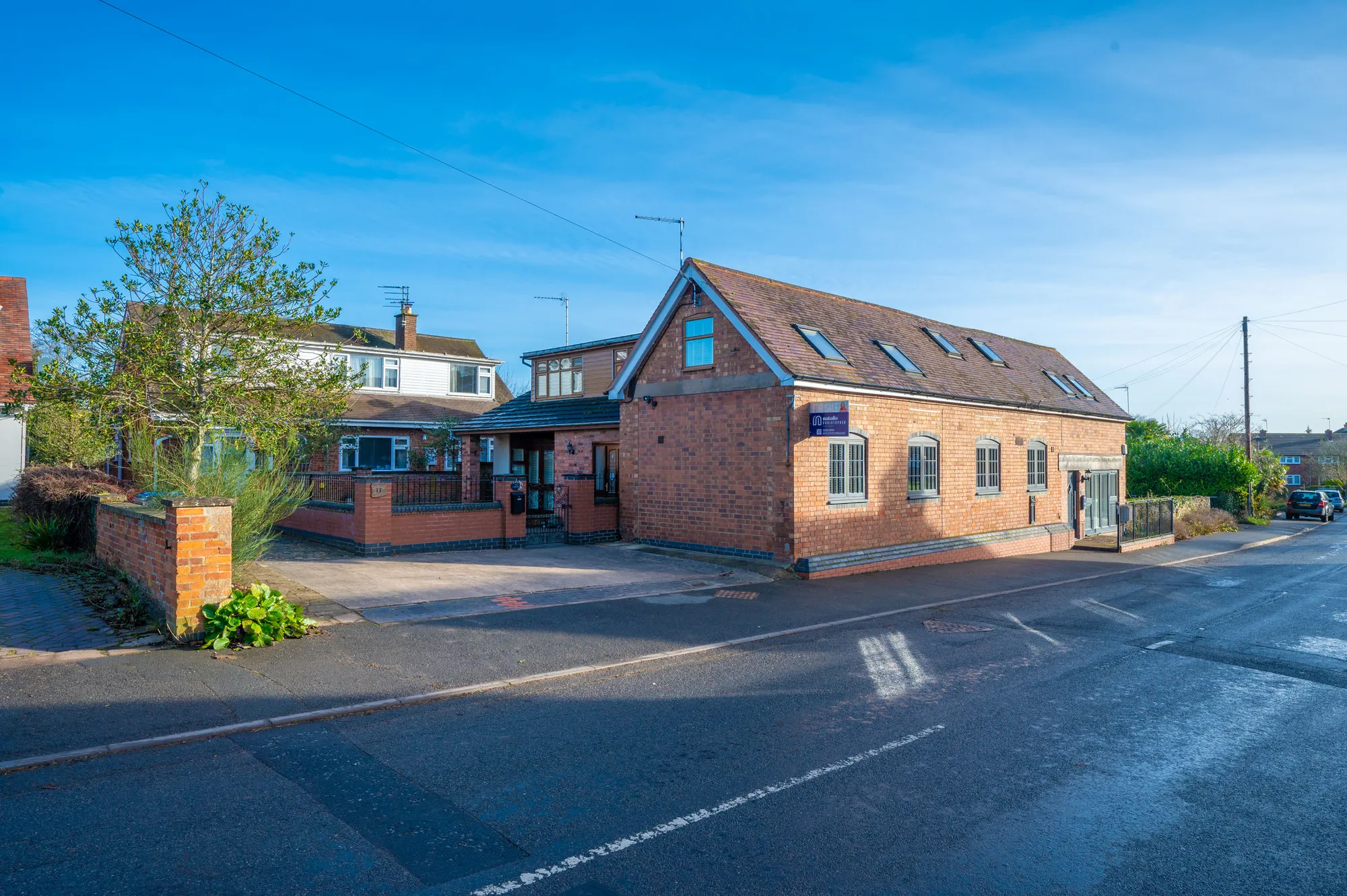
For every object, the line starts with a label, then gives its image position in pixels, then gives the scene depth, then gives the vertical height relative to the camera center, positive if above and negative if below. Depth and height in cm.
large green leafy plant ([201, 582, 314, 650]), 776 -162
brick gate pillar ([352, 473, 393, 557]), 1449 -101
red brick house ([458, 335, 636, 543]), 1842 +53
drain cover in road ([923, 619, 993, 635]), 1014 -226
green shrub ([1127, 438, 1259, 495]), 3397 -67
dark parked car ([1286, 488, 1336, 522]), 4006 -271
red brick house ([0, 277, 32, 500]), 2614 +396
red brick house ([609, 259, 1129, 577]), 1489 +46
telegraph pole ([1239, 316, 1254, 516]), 3556 +23
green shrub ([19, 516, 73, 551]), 1362 -124
